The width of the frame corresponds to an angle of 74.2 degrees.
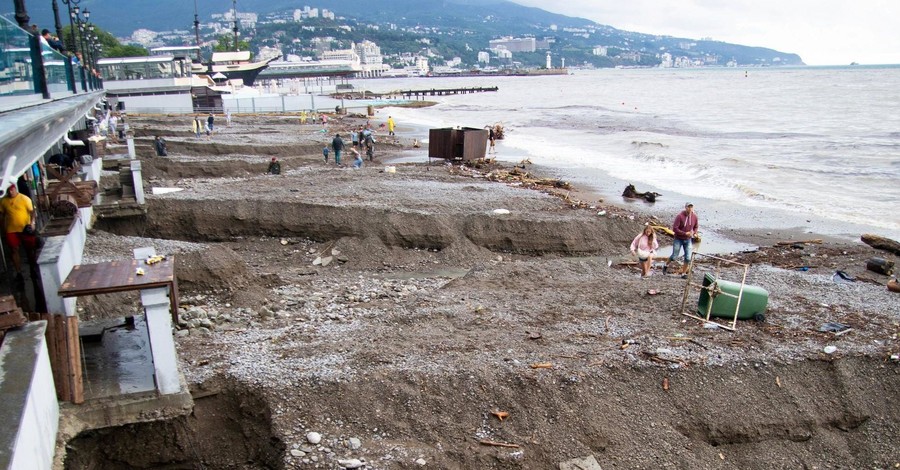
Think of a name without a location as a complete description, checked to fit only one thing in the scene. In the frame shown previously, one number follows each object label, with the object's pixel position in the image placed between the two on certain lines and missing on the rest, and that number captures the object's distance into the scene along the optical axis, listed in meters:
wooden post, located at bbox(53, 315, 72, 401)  7.54
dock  111.00
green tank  11.15
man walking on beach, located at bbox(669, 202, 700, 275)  14.92
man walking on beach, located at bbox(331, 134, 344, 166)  31.47
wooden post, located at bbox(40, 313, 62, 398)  7.51
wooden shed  32.47
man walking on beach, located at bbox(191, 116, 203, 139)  40.59
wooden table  7.63
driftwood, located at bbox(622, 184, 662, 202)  25.43
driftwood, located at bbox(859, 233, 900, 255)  17.89
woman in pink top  14.32
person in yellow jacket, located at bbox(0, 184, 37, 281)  10.65
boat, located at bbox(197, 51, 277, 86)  95.94
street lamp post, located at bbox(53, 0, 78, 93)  18.14
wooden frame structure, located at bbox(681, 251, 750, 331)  10.76
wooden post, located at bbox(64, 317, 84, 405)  7.58
